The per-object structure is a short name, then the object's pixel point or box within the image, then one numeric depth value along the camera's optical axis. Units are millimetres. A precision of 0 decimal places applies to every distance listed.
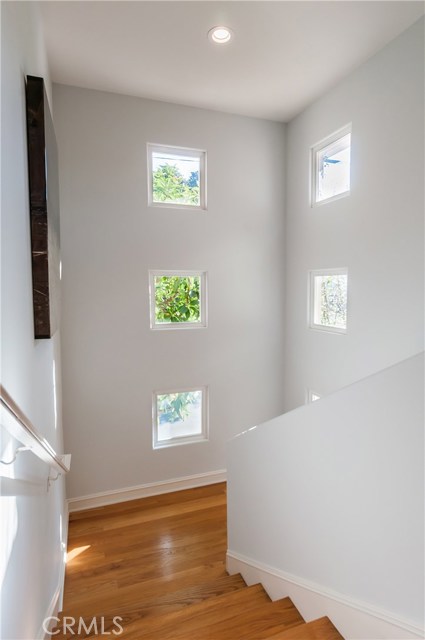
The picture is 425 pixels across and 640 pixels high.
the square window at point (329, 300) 3320
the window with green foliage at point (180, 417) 3762
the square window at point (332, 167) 3217
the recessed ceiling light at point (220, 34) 2443
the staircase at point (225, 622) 1567
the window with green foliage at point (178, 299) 3619
